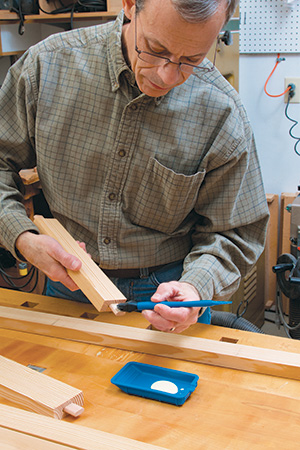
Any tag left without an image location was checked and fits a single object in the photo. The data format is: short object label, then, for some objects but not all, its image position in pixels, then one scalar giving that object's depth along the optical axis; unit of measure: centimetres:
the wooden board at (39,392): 86
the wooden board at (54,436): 74
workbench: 80
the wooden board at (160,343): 98
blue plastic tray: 90
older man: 122
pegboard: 290
